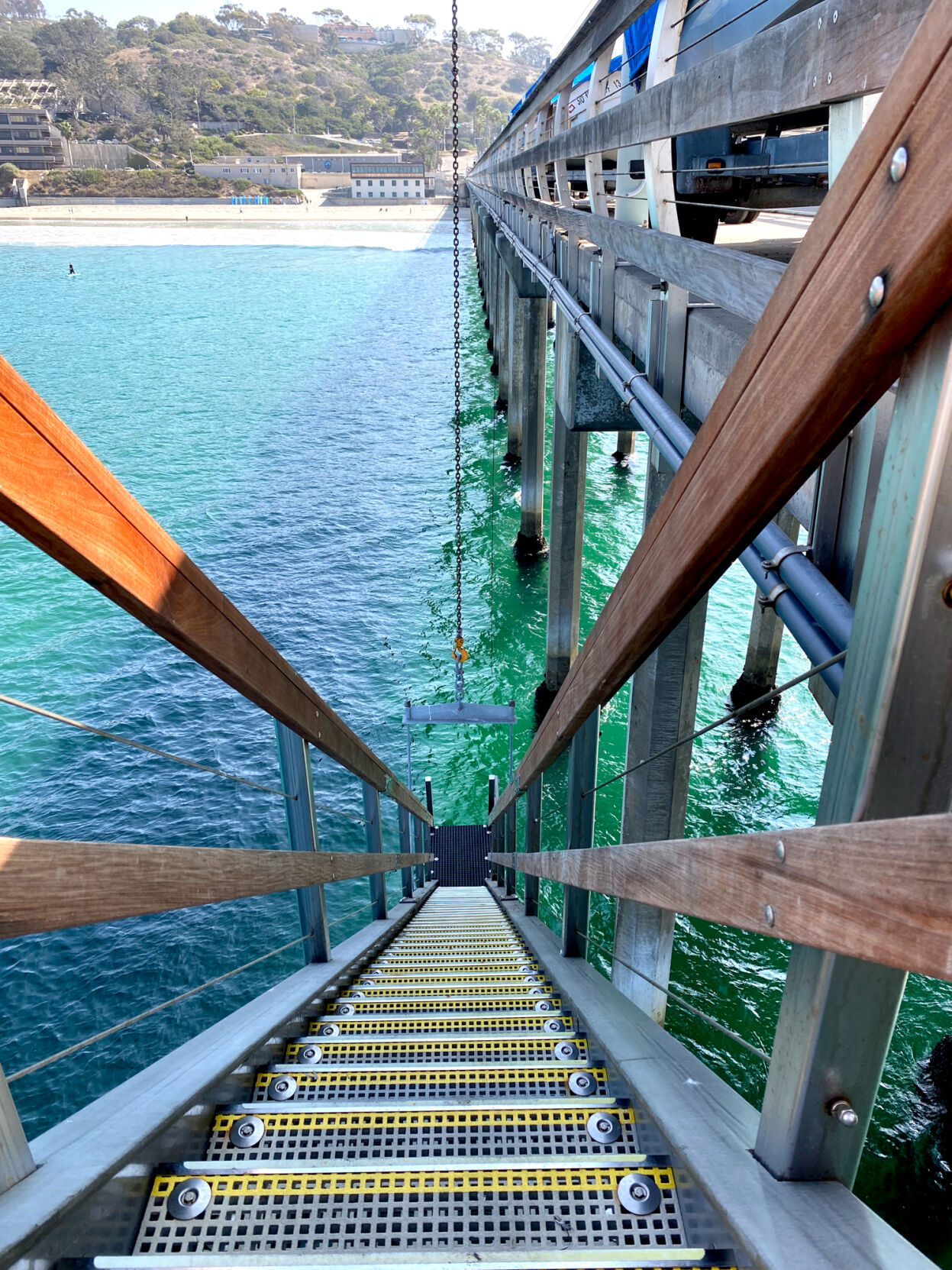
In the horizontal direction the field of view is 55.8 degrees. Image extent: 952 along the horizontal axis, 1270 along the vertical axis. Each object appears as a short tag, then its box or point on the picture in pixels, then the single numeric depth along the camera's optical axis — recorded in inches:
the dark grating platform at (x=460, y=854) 389.7
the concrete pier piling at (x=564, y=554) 414.3
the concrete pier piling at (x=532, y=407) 618.5
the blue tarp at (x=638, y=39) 316.8
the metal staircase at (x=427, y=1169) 55.7
